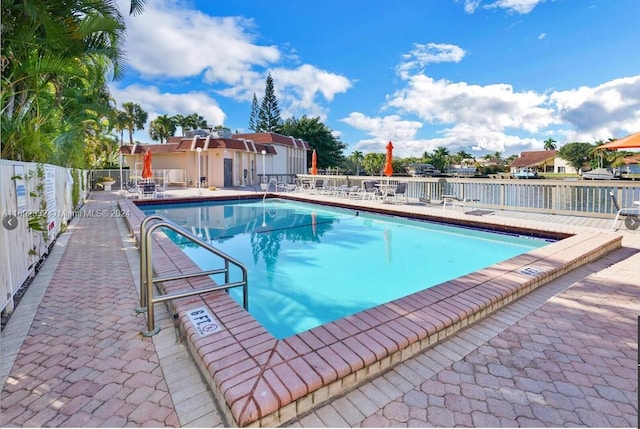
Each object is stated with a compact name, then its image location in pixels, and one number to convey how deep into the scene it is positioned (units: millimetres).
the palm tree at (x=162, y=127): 38906
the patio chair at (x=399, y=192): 11719
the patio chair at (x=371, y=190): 13112
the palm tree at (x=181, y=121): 40344
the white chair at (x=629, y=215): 6730
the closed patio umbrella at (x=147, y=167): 14594
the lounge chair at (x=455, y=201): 9839
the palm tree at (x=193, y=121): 40781
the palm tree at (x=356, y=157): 56356
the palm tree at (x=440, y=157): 62219
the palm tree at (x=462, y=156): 69419
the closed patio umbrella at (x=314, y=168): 18583
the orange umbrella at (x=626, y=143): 5953
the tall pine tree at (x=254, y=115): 43500
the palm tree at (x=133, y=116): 35156
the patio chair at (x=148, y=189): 13734
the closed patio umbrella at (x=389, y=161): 12328
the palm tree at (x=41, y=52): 4477
